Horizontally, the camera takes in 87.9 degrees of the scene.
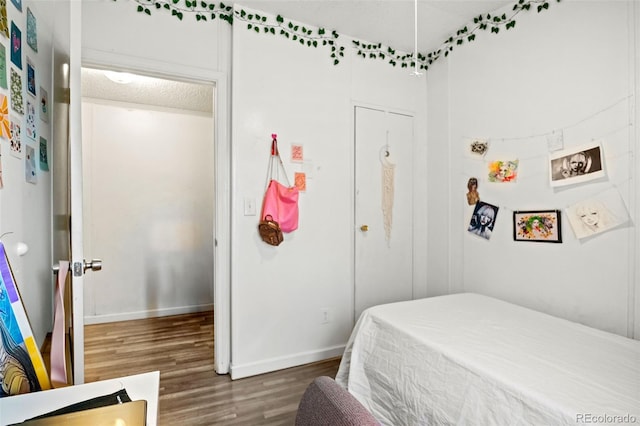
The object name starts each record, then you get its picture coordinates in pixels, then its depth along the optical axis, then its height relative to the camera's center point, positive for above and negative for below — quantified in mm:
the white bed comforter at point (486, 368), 1074 -621
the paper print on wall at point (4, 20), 1189 +685
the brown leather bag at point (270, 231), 2354 -170
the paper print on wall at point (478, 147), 2463 +453
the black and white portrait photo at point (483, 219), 2420 -93
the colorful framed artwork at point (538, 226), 2021 -122
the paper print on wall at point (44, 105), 1708 +546
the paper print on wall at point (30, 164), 1476 +198
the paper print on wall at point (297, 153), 2516 +410
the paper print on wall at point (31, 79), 1481 +589
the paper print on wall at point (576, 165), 1825 +242
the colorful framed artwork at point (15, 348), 1010 -452
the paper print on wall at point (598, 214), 1741 -40
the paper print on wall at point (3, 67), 1200 +516
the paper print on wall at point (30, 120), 1496 +403
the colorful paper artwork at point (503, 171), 2266 +253
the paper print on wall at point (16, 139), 1314 +280
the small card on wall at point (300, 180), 2525 +203
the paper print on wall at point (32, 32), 1476 +806
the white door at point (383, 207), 2775 -1
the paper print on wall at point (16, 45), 1297 +651
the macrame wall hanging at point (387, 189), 2867 +157
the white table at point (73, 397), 872 -539
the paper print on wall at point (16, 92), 1310 +469
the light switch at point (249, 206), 2379 +4
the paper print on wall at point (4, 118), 1203 +329
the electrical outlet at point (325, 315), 2643 -868
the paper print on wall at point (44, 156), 1707 +272
